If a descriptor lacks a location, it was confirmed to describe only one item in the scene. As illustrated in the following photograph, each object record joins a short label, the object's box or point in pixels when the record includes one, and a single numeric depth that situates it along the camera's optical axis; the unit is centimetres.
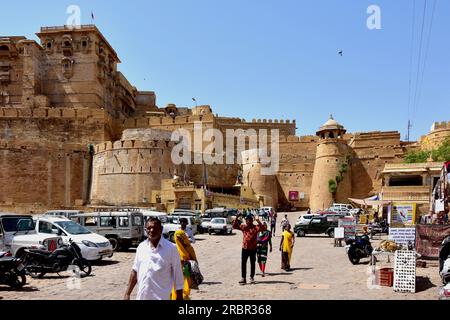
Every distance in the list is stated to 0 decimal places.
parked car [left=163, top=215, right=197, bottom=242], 1611
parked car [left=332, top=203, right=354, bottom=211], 3326
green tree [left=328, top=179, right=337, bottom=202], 4219
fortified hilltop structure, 3800
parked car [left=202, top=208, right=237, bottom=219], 2627
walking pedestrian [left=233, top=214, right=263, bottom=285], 898
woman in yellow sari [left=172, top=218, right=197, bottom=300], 691
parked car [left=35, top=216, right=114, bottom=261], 1194
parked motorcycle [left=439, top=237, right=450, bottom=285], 867
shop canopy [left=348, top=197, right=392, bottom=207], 2227
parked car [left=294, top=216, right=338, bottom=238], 2098
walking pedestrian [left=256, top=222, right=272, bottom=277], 1012
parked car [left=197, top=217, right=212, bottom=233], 2302
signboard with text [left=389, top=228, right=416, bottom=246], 1076
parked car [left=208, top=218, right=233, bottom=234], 2255
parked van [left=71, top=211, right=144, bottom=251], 1487
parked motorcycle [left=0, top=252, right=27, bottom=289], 867
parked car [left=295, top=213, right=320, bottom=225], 2152
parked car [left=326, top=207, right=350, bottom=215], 2819
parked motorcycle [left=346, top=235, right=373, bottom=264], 1177
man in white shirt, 438
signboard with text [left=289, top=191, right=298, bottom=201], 4669
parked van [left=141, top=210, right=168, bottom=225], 1945
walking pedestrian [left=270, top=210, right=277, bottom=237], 2094
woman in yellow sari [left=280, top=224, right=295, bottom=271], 1076
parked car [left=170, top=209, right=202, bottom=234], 2204
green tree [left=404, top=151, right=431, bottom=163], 3732
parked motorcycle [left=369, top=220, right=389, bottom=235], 1985
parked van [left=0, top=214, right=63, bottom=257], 1097
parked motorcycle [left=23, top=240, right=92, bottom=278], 1009
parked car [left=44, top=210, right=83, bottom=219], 1831
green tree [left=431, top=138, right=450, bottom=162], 3416
